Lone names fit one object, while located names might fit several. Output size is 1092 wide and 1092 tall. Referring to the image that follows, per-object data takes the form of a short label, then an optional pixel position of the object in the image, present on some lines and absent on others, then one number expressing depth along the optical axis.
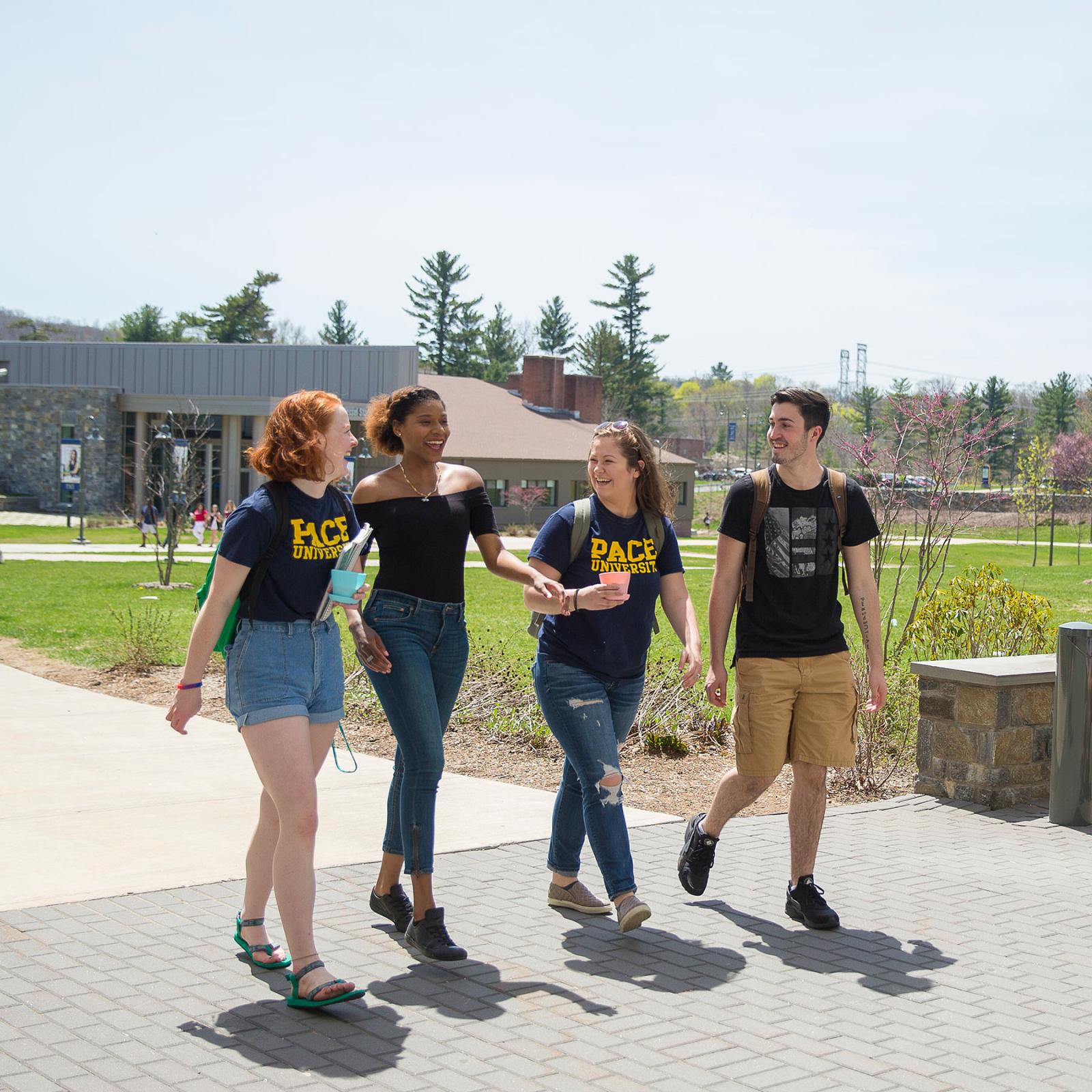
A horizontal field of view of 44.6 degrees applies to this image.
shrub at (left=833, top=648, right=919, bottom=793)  7.64
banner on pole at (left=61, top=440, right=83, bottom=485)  43.22
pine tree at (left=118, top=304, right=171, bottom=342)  82.06
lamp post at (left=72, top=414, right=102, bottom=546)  48.40
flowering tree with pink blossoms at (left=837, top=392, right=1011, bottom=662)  11.69
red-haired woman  4.02
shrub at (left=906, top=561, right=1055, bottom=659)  8.58
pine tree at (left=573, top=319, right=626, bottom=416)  85.00
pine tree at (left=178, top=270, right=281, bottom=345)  82.38
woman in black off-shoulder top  4.64
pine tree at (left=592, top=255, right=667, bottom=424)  85.62
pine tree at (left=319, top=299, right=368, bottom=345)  107.04
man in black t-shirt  5.12
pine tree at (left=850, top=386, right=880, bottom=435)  108.75
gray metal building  49.94
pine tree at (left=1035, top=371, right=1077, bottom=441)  97.31
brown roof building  53.75
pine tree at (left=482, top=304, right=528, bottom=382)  93.62
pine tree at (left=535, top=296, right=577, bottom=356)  98.88
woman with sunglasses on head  4.85
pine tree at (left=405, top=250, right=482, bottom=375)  89.00
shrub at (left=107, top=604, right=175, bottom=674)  11.49
